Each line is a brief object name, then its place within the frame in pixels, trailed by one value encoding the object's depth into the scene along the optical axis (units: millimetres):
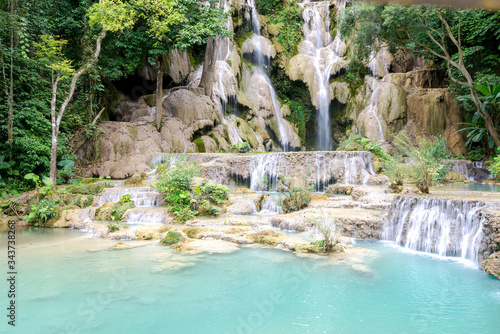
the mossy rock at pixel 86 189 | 11060
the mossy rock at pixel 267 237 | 6730
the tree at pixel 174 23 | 14727
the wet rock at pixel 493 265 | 4863
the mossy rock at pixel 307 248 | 6157
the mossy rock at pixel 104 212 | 9234
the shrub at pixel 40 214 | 9125
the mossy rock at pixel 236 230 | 7430
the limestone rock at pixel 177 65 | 20025
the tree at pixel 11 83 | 11273
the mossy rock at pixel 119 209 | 9134
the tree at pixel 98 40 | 10867
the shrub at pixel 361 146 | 14822
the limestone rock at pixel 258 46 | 23547
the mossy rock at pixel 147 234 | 7285
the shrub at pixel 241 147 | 16531
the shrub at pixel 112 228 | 7719
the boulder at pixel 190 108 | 18328
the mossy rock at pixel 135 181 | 12427
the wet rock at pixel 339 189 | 11477
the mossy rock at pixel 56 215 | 9094
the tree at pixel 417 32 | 14727
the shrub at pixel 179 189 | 9016
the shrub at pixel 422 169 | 7711
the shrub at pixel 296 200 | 9305
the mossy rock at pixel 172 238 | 6839
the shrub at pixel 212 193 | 9883
